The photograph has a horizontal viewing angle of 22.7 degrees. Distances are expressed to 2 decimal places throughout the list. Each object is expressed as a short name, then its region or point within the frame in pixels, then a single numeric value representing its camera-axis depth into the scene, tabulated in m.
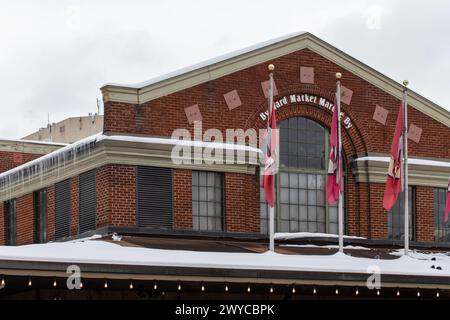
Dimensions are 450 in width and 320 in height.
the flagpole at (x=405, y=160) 29.08
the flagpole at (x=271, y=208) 26.26
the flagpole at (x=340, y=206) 27.83
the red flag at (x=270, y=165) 26.48
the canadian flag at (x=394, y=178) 28.25
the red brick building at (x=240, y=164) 28.25
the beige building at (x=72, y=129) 59.19
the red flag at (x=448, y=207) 29.95
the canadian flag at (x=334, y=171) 27.77
